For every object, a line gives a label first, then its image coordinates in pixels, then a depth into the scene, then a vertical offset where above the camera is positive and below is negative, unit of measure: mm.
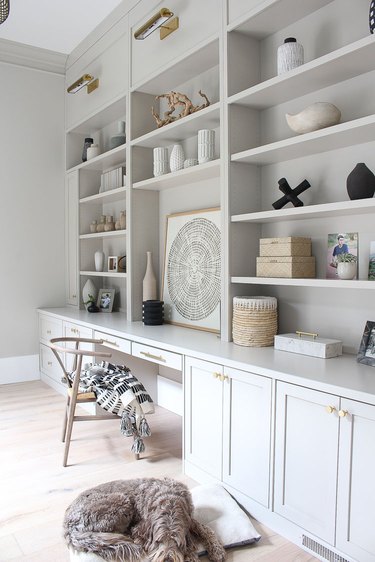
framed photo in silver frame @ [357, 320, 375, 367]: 2238 -437
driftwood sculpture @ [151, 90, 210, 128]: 3314 +1002
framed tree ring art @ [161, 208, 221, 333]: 3385 -146
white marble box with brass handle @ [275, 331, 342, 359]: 2375 -469
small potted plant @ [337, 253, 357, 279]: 2348 -79
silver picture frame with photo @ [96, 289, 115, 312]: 4703 -486
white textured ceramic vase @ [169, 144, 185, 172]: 3439 +646
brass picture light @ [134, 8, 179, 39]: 3180 +1516
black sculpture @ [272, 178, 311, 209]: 2631 +319
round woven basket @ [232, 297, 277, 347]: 2729 -394
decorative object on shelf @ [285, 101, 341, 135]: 2381 +660
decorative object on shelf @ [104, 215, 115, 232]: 4613 +224
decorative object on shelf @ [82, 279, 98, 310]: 4934 -427
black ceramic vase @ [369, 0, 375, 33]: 2090 +1009
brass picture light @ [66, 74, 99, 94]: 4477 +1541
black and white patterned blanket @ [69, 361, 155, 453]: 2988 -932
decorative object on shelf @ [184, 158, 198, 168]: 3375 +605
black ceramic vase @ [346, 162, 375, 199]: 2221 +315
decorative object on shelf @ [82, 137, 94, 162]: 4914 +1051
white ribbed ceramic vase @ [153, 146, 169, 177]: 3633 +656
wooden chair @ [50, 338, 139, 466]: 2916 -929
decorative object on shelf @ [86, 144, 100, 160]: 4773 +954
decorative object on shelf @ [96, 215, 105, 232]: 4747 +235
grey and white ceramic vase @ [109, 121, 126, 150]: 4301 +982
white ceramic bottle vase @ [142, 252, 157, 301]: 3982 -278
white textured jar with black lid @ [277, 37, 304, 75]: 2514 +1006
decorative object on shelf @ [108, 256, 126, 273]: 4602 -136
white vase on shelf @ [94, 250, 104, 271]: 4859 -106
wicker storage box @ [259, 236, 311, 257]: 2605 +27
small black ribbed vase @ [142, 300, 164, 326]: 3742 -480
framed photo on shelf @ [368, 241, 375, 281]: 2330 -58
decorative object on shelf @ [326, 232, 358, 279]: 2467 +18
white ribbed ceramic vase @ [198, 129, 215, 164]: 3158 +679
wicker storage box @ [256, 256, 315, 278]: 2602 -85
